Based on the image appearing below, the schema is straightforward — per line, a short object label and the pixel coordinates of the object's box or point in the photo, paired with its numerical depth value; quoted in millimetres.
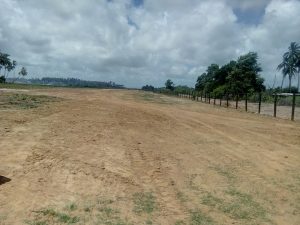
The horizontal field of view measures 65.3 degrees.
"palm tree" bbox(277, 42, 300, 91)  46675
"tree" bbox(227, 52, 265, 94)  36671
